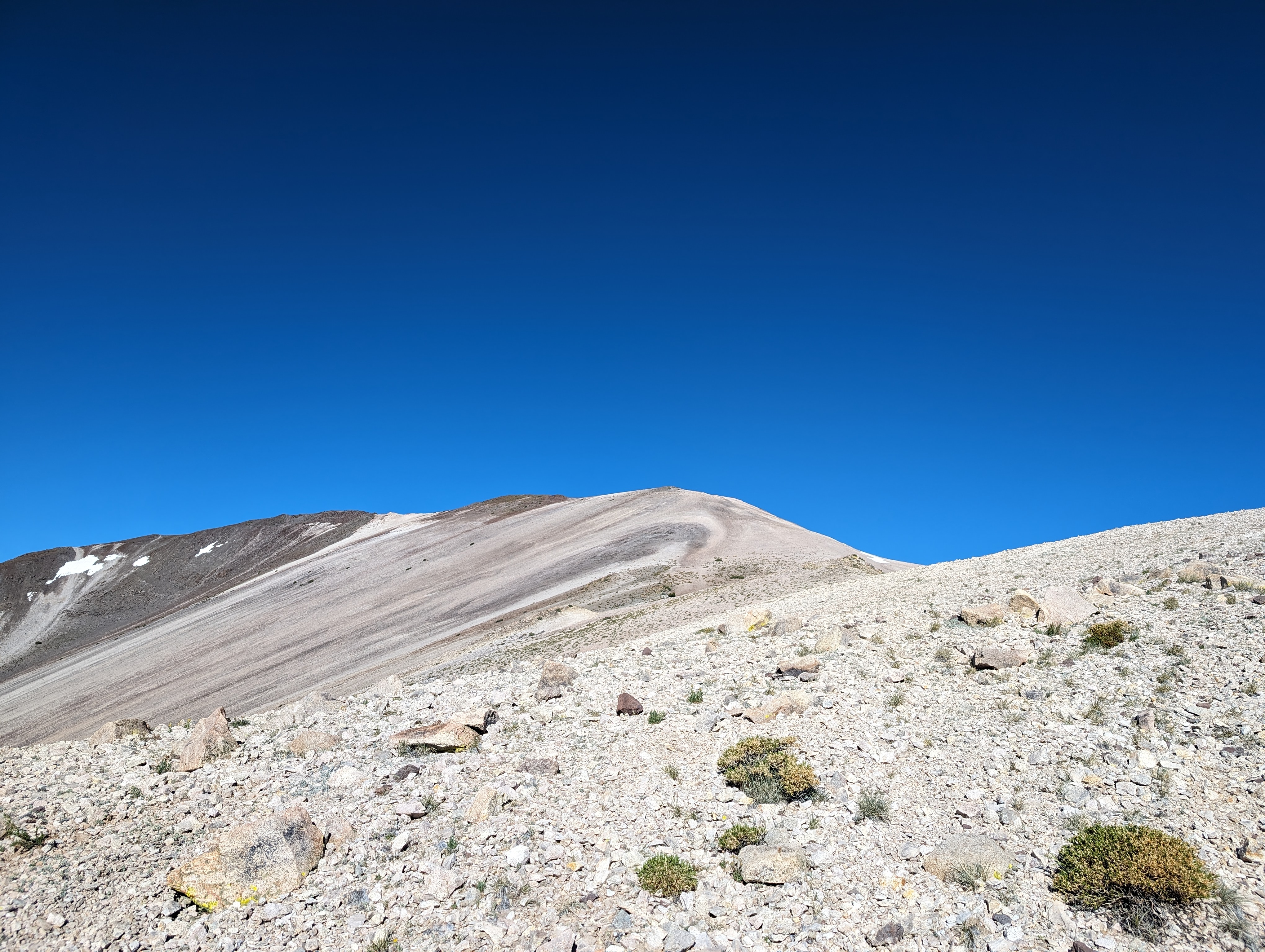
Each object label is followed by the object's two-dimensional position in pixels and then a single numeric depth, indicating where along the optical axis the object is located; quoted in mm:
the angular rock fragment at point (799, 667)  17344
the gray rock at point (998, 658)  15891
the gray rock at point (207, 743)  13906
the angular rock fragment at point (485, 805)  11766
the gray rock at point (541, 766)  13258
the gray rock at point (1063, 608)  18094
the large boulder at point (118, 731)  16156
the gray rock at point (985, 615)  19078
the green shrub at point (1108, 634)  16016
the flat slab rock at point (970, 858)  9492
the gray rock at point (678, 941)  8930
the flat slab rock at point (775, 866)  9836
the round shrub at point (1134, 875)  8328
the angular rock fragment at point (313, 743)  14547
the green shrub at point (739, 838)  10672
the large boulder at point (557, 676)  18000
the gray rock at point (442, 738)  14312
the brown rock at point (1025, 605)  19219
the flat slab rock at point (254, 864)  10164
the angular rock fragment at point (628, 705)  16094
